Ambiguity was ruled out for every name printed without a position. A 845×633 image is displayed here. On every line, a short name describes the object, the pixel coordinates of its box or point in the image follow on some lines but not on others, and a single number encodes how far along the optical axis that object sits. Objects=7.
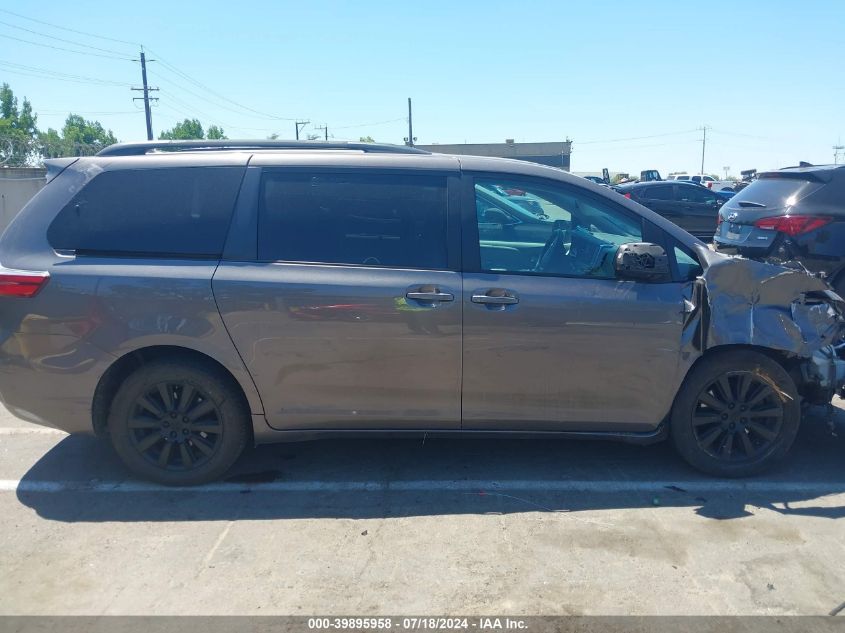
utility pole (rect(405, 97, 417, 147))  63.50
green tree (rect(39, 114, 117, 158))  83.55
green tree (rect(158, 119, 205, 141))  96.41
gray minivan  3.92
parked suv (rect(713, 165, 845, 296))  6.14
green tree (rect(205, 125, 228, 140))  97.40
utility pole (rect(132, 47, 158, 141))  46.97
